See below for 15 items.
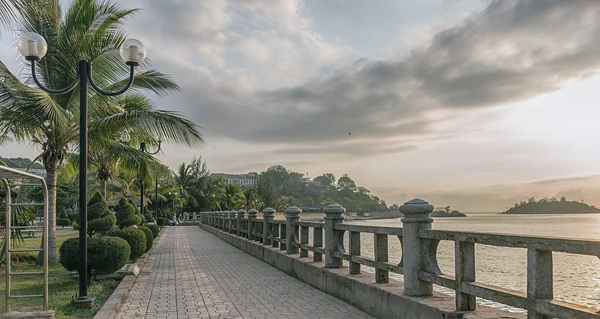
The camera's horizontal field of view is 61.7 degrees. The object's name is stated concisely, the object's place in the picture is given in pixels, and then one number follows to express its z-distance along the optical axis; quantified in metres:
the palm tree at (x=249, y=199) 63.99
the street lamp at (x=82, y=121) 7.82
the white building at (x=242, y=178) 176.90
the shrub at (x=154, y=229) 22.81
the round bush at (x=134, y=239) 12.98
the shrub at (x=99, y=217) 11.30
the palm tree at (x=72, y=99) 12.60
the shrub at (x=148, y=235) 16.41
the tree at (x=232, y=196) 62.44
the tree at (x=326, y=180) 171.00
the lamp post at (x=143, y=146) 19.80
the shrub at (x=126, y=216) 14.49
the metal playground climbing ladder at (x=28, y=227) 6.10
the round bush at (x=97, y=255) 9.70
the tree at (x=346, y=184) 156.12
